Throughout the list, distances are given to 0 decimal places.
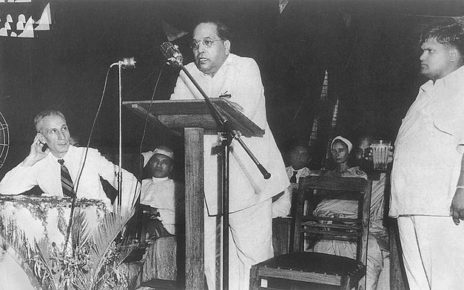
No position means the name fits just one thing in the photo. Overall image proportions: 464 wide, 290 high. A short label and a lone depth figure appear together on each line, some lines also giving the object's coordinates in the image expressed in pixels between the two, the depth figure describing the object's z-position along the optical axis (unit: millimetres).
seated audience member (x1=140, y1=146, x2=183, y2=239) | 4055
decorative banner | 4156
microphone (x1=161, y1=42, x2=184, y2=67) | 2203
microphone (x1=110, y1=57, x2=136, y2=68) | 3025
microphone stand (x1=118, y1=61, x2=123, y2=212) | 3535
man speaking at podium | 3006
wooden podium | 2283
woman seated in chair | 3406
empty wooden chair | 2504
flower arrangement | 2721
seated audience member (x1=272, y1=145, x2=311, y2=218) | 4707
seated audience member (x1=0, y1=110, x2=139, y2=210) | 3986
